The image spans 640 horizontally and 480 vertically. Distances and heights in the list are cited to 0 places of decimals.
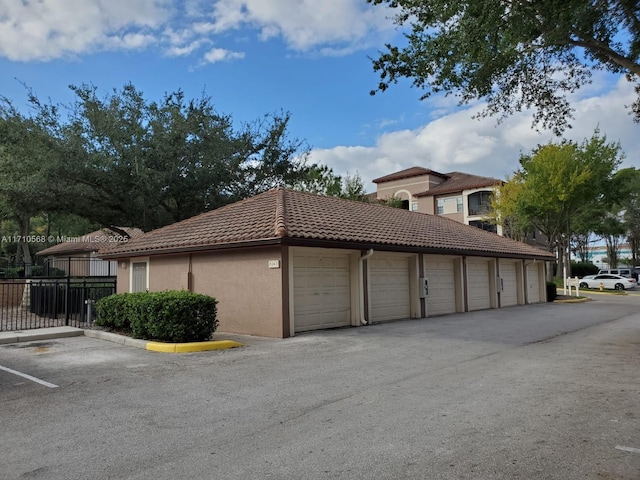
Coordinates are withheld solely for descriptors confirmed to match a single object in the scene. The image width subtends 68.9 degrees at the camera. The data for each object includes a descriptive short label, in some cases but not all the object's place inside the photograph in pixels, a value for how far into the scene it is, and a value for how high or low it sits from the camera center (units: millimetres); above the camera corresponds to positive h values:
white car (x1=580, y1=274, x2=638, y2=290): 40281 -1319
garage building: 12188 +288
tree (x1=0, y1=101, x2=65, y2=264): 17891 +4568
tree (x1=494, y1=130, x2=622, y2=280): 35406 +6571
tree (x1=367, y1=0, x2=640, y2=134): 8797 +4728
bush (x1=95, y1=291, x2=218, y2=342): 10328 -923
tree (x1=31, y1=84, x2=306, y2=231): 19406 +4980
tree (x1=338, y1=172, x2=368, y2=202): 38438 +6789
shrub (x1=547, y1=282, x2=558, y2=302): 27312 -1458
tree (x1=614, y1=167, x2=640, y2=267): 38594 +6453
